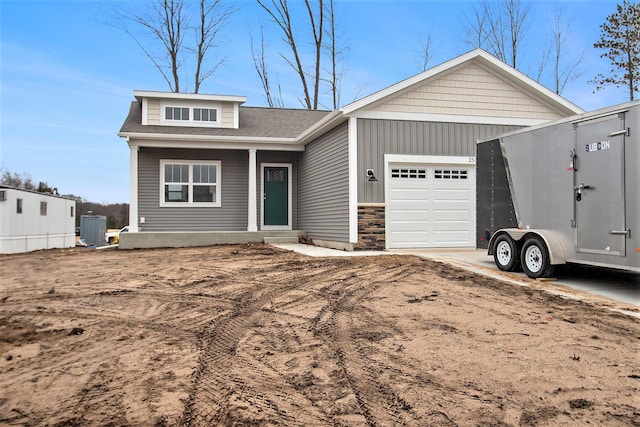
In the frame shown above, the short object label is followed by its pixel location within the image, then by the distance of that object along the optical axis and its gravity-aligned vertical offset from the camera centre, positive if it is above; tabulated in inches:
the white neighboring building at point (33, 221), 621.3 -5.1
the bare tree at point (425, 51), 957.8 +362.0
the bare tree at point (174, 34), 963.3 +404.2
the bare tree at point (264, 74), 1053.8 +345.4
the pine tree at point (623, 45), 677.3 +272.0
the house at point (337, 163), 432.5 +64.1
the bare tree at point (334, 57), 983.0 +360.6
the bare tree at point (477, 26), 954.1 +415.1
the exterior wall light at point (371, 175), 421.4 +41.3
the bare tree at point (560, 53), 904.9 +340.1
